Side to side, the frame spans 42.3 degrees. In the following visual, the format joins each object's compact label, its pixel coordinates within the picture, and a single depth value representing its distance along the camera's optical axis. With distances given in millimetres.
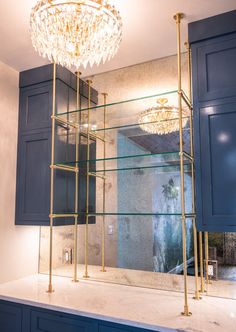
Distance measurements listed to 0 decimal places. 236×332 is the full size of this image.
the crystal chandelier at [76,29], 1515
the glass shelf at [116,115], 2363
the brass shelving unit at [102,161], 2068
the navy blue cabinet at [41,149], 2482
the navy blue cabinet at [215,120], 1807
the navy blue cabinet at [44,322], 1755
